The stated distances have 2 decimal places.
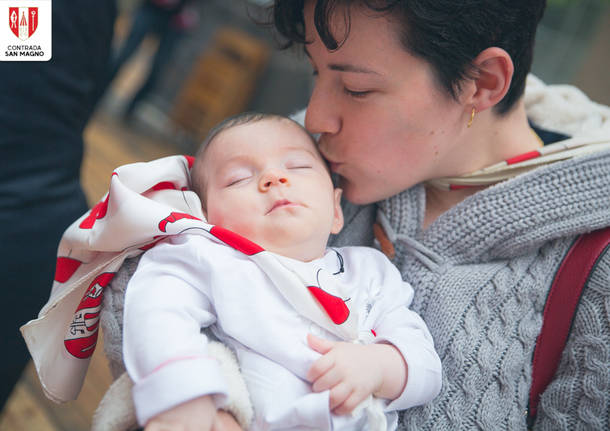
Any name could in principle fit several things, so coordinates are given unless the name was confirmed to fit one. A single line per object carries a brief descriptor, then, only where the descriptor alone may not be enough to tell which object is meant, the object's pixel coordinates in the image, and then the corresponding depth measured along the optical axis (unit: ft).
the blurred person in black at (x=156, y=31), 5.04
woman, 1.66
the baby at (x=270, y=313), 1.40
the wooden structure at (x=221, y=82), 5.87
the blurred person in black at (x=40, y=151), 2.00
